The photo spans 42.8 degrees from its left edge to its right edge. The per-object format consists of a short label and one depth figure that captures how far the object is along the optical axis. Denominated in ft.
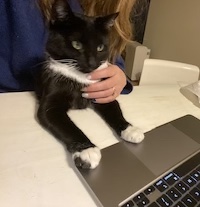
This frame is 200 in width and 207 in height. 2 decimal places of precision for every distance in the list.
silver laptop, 1.25
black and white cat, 1.79
